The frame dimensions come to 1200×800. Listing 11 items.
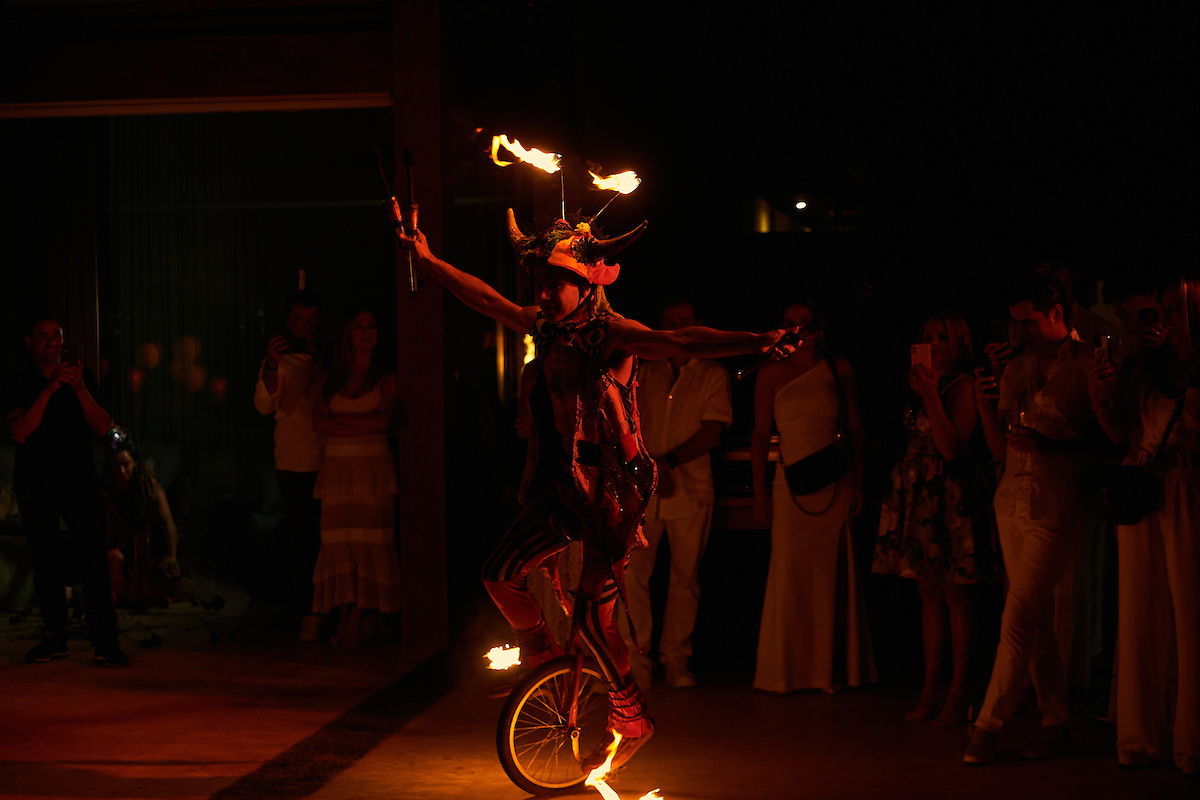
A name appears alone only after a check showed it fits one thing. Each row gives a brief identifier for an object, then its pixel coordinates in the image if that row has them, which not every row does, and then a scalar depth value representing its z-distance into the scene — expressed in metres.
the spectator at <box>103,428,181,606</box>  7.52
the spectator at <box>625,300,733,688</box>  5.79
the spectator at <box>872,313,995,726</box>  5.02
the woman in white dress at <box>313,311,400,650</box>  6.39
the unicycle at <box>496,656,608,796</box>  4.06
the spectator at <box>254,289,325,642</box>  6.72
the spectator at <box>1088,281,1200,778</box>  4.22
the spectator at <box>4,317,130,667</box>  5.95
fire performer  3.96
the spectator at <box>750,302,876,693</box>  5.61
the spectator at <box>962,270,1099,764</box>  4.43
